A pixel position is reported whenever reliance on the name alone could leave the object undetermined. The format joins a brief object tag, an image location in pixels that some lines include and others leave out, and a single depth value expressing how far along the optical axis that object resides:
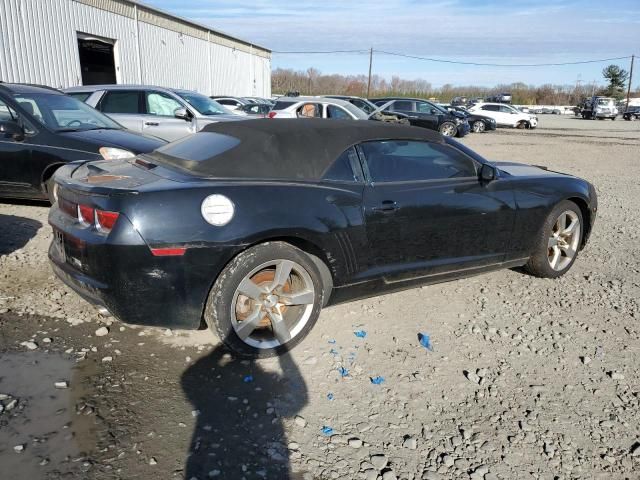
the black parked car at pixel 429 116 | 22.34
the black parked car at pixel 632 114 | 46.34
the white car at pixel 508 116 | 30.88
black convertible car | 2.88
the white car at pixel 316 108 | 13.40
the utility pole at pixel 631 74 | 68.75
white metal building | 15.47
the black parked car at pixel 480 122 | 27.30
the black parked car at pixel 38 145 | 6.02
